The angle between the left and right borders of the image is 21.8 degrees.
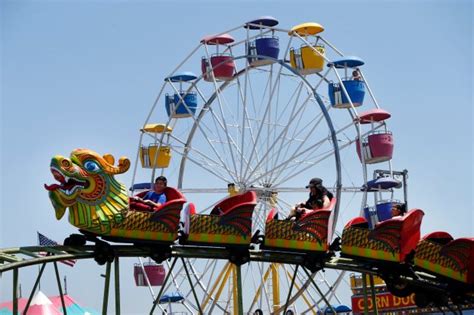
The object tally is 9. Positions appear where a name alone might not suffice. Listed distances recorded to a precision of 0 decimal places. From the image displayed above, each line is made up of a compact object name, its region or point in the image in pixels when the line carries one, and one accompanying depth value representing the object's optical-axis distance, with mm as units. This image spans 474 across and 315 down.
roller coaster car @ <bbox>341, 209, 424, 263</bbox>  20891
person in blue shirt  19859
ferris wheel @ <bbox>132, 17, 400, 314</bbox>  31656
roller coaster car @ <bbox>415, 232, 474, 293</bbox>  21906
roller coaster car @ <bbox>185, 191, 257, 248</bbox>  19562
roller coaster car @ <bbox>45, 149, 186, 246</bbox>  18625
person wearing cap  20641
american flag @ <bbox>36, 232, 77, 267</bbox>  19075
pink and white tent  41219
